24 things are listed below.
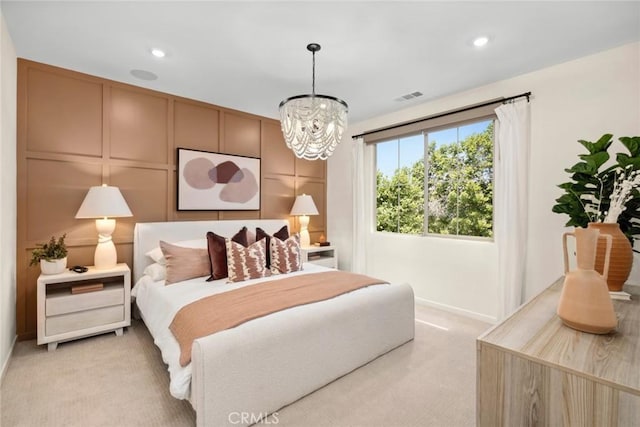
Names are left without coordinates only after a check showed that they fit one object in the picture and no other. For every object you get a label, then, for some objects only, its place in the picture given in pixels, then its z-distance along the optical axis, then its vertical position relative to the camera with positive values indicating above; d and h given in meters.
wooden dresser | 0.85 -0.52
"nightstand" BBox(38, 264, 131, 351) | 2.46 -0.83
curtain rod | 2.94 +1.20
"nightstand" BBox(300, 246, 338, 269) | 4.29 -0.66
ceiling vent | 3.42 +1.43
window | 3.37 +0.42
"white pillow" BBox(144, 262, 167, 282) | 2.81 -0.58
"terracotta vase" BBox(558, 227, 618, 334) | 1.12 -0.32
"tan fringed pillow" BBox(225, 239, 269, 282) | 2.75 -0.47
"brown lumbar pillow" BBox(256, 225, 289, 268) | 3.22 -0.27
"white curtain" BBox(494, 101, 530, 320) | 2.89 +0.11
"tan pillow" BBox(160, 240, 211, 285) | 2.72 -0.48
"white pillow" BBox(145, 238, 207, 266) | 2.98 -0.38
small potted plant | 2.55 -0.40
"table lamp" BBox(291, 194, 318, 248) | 4.38 +0.04
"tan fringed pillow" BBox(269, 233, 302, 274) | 3.08 -0.46
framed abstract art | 3.52 +0.42
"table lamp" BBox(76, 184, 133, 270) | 2.69 +0.00
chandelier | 2.28 +0.74
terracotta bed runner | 1.78 -0.65
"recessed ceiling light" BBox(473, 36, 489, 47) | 2.32 +1.41
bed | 1.58 -0.88
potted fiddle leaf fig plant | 1.61 +0.09
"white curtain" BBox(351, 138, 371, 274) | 4.39 +0.12
